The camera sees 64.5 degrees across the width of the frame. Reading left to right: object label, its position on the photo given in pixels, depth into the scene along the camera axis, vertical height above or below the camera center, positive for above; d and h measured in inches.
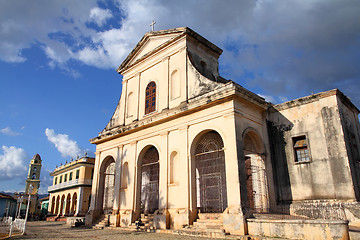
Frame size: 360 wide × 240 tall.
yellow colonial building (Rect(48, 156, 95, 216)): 1138.0 +94.8
